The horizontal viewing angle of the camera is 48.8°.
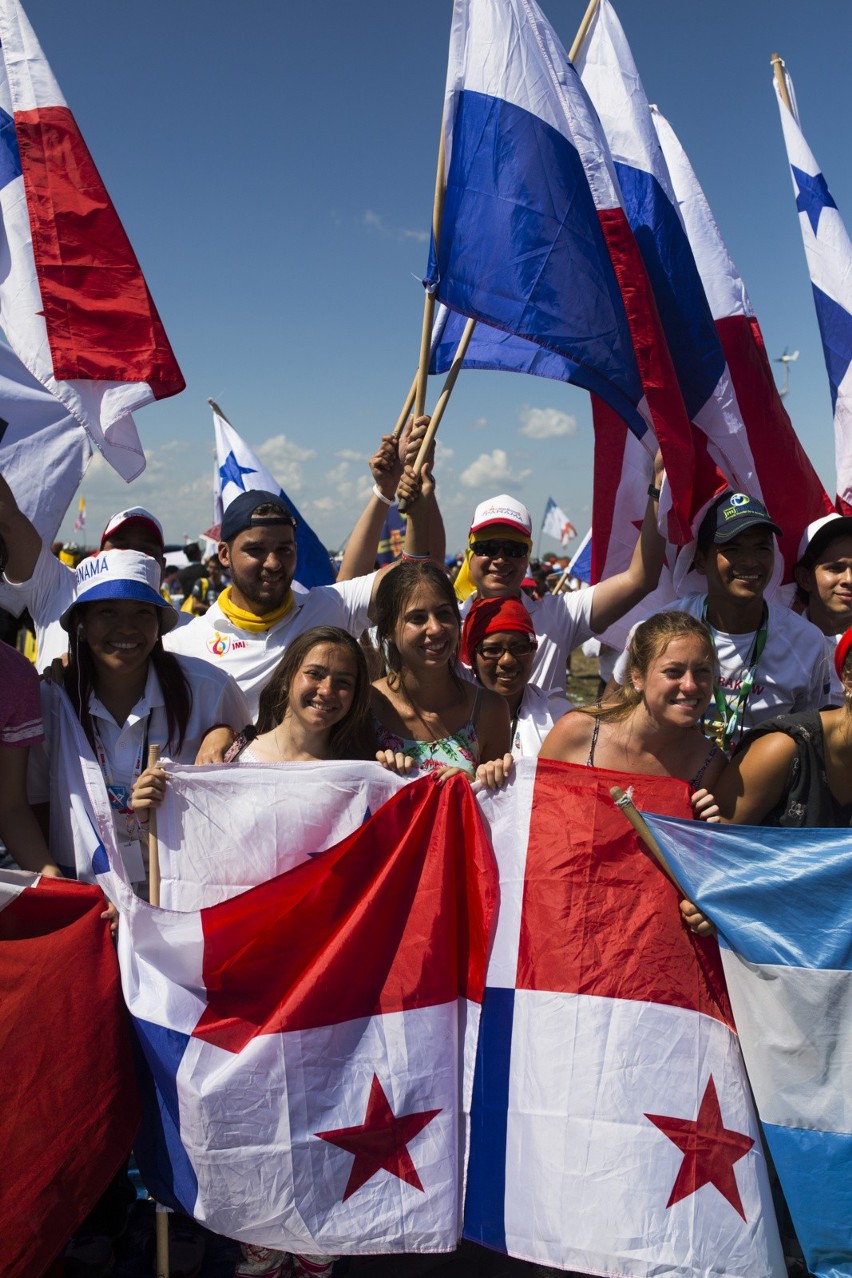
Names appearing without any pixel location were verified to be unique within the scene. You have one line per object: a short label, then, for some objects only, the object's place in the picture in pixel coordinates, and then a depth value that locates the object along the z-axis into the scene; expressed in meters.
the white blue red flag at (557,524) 27.75
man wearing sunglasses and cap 4.25
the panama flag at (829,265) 4.52
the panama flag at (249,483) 7.98
